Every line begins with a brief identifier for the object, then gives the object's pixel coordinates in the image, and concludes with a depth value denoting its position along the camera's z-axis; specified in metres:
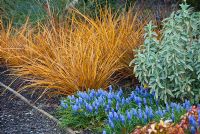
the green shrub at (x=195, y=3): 7.05
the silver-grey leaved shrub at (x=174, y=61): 4.91
